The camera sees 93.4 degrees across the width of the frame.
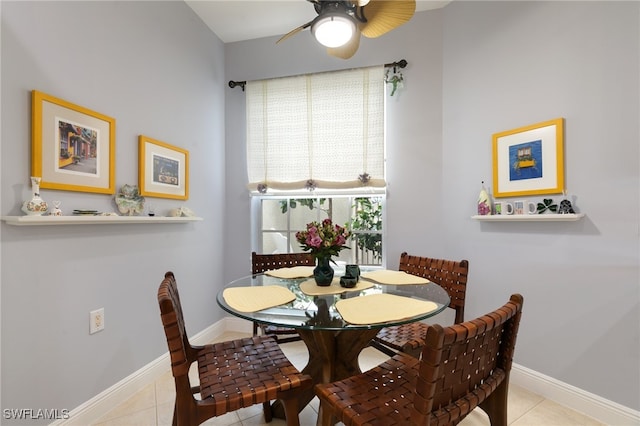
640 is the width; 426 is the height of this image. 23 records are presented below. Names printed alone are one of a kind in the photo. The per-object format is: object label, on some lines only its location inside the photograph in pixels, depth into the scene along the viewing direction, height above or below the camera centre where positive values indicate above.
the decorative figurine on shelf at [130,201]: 1.84 +0.10
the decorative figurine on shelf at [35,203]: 1.35 +0.06
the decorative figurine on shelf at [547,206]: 1.86 +0.04
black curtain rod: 2.62 +1.31
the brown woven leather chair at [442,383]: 0.79 -0.56
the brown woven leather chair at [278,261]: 2.36 -0.37
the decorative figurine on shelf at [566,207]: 1.79 +0.03
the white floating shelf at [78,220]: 1.29 -0.02
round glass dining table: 1.15 -0.40
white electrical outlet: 1.69 -0.59
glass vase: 1.62 -0.31
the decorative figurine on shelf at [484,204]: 2.19 +0.07
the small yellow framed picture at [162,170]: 2.04 +0.34
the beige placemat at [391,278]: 1.74 -0.38
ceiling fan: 1.48 +1.04
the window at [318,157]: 2.72 +0.54
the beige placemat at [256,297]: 1.31 -0.39
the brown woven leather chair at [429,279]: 1.66 -0.51
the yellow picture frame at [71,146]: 1.44 +0.37
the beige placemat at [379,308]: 1.16 -0.40
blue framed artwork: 1.86 +0.35
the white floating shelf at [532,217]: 1.74 -0.03
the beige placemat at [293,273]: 1.88 -0.38
